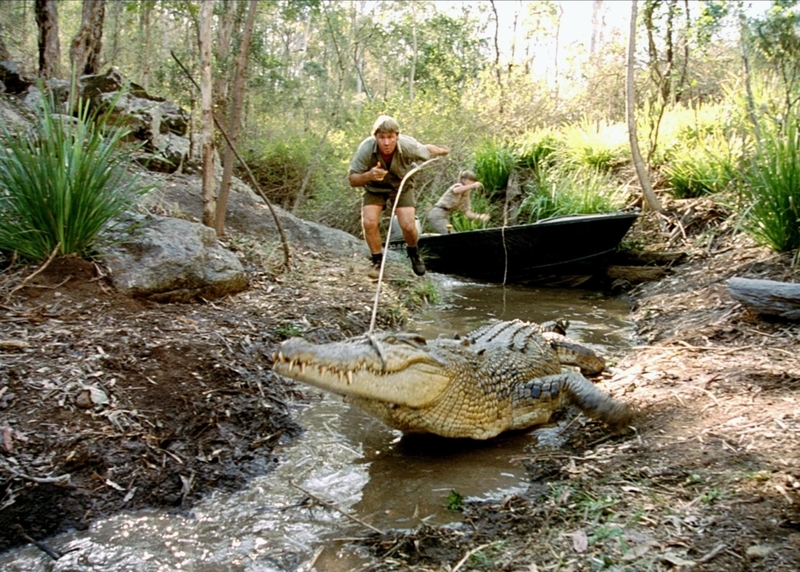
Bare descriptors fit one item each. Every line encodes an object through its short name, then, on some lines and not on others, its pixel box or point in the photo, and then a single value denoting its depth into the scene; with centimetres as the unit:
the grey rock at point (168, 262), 466
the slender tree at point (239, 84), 555
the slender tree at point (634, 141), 888
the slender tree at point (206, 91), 539
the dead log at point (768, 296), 457
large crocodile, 301
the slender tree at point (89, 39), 1012
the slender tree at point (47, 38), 968
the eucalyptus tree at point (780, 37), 843
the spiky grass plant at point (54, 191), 417
